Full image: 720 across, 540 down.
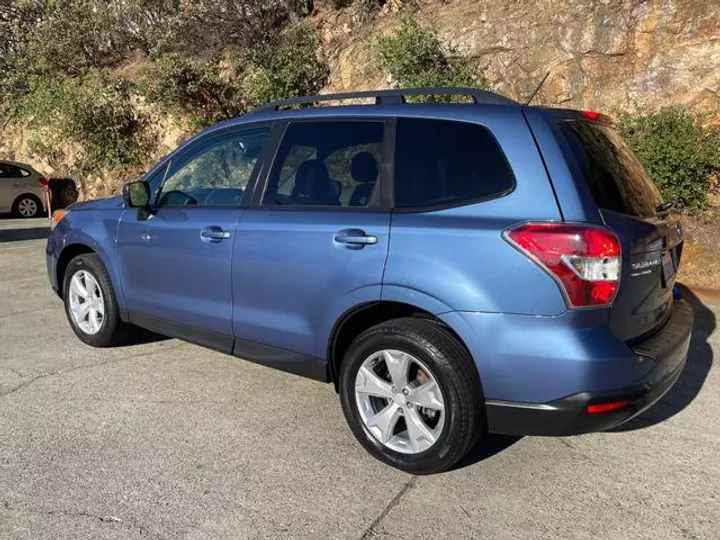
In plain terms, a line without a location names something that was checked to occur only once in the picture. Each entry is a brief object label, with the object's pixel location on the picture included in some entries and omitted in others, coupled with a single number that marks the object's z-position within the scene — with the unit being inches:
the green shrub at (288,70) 506.0
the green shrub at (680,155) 295.3
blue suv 109.0
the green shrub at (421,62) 410.0
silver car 572.1
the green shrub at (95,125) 608.7
